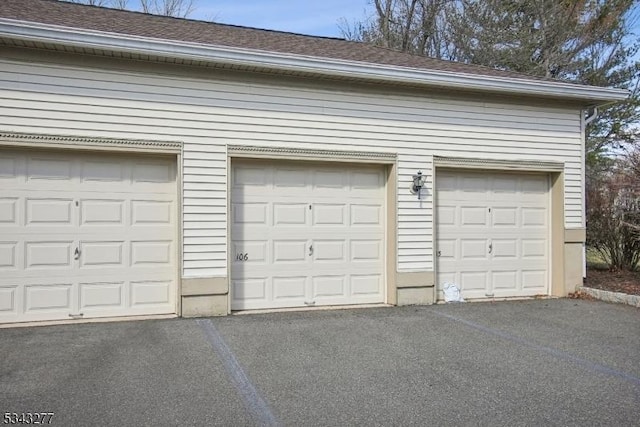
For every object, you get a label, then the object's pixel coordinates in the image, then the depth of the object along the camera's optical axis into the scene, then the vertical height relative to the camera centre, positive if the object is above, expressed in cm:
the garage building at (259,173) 691 +71
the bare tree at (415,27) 1994 +730
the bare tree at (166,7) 1995 +798
